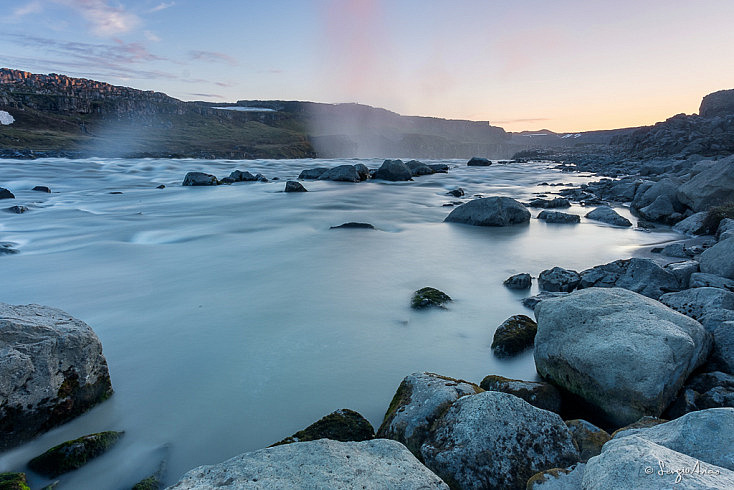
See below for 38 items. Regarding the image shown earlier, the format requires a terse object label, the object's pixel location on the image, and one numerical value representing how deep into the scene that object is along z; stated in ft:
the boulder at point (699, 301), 11.01
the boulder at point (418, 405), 7.39
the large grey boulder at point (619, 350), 8.05
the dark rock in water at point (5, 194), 43.39
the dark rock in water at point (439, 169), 88.98
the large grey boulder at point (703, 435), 5.17
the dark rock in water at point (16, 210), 36.01
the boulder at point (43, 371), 7.68
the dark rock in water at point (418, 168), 79.15
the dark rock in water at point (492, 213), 30.14
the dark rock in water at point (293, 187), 52.24
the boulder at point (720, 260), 14.20
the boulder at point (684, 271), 14.55
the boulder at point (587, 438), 6.73
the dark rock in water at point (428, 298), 14.97
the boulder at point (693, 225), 25.77
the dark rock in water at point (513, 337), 11.59
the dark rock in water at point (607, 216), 30.37
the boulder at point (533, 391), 8.68
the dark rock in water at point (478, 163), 123.31
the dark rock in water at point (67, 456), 7.36
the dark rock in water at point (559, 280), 16.08
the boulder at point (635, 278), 13.98
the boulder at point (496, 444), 6.25
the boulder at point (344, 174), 64.44
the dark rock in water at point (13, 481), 6.37
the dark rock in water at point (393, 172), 67.54
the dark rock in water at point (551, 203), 39.55
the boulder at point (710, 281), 13.12
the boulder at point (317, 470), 5.19
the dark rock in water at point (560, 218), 31.81
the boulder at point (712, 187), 27.61
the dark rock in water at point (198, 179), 59.70
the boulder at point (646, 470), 4.16
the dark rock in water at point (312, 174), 70.23
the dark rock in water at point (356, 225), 30.63
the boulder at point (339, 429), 7.52
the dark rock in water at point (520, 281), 16.94
